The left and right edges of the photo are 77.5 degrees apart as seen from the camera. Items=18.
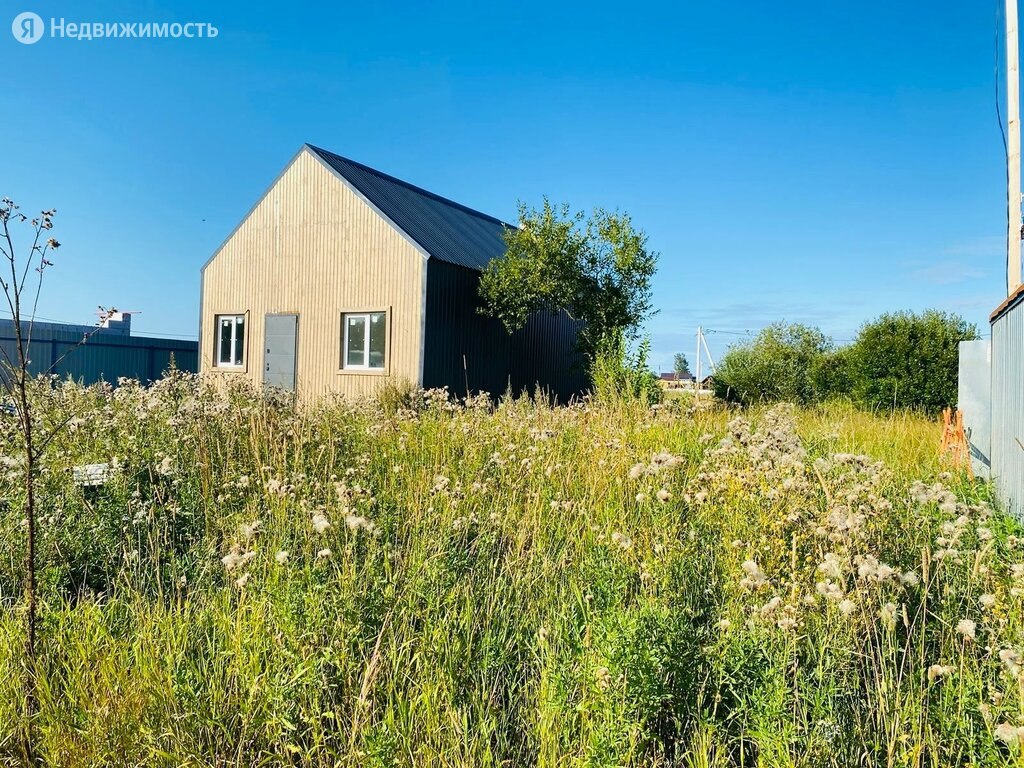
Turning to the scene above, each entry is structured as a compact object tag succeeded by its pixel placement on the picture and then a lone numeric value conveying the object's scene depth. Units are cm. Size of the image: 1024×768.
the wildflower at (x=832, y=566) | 221
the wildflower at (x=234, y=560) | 243
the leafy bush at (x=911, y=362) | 1312
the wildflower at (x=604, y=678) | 181
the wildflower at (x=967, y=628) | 196
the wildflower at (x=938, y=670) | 190
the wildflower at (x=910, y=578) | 221
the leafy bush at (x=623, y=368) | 1154
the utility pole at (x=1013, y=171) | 863
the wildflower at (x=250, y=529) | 265
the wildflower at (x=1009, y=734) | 157
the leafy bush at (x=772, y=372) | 1560
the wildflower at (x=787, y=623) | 199
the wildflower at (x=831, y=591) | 201
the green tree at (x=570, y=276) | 1516
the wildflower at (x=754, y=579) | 228
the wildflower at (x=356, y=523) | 262
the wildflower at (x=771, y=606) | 212
